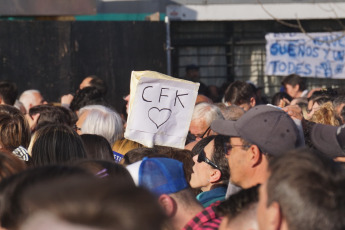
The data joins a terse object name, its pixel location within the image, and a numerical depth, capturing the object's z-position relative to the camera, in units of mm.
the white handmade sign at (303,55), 25173
